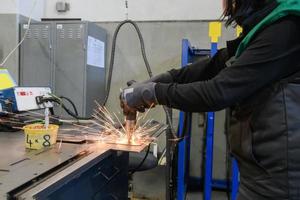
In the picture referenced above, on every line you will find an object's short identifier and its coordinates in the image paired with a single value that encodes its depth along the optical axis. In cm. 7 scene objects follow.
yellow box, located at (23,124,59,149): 120
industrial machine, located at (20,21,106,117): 288
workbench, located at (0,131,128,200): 82
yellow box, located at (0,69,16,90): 172
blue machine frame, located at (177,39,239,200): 256
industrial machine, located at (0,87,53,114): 171
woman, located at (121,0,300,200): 94
